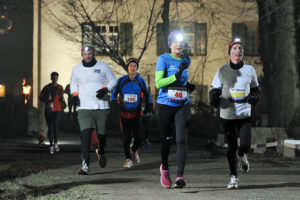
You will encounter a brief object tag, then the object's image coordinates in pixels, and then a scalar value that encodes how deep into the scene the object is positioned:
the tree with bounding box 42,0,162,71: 32.28
